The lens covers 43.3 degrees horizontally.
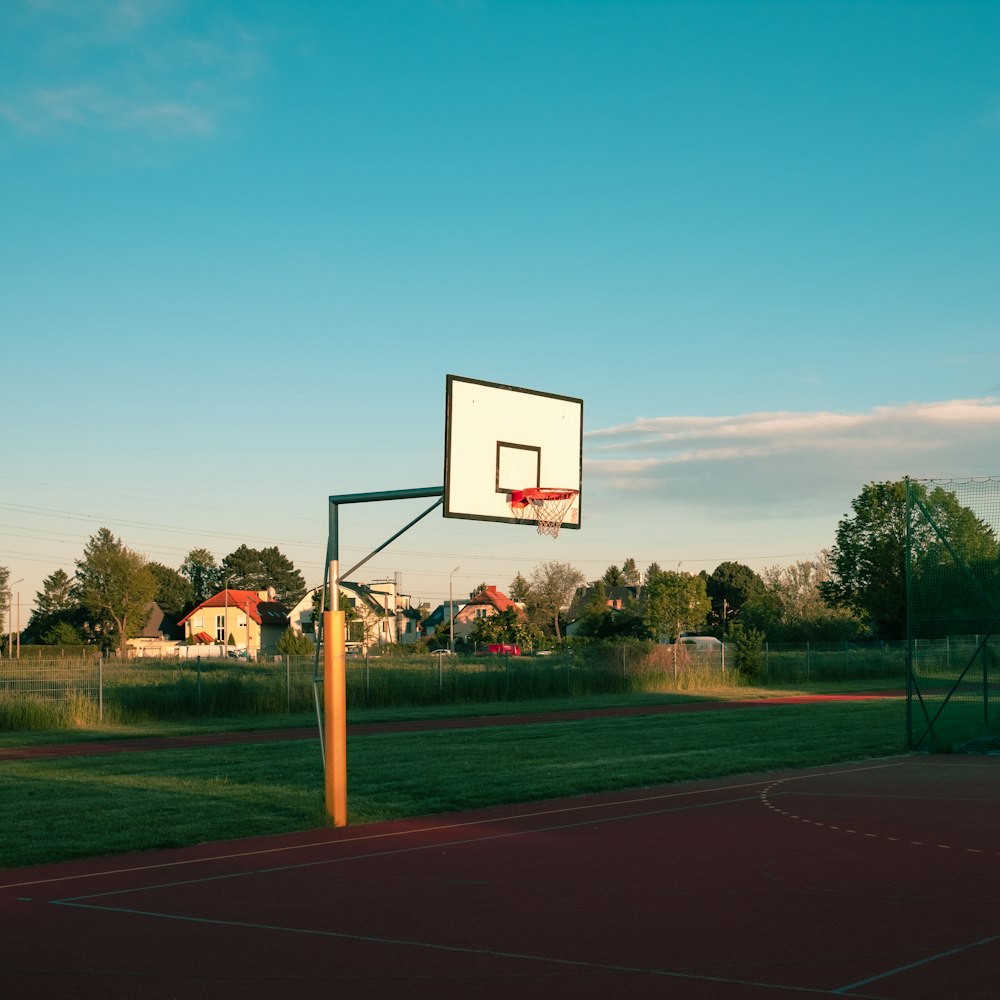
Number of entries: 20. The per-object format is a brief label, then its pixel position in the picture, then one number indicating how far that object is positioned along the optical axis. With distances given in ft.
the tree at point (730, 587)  445.37
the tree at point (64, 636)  337.11
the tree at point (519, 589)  354.74
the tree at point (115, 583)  325.83
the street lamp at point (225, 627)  372.68
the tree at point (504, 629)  265.75
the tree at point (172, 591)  480.64
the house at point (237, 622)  391.04
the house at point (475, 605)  428.15
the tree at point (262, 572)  536.42
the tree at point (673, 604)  298.15
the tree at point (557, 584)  363.29
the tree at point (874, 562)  261.24
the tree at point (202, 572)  557.33
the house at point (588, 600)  429.79
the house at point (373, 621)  263.90
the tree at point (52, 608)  390.01
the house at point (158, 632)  384.47
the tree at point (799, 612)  262.06
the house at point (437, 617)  469.98
